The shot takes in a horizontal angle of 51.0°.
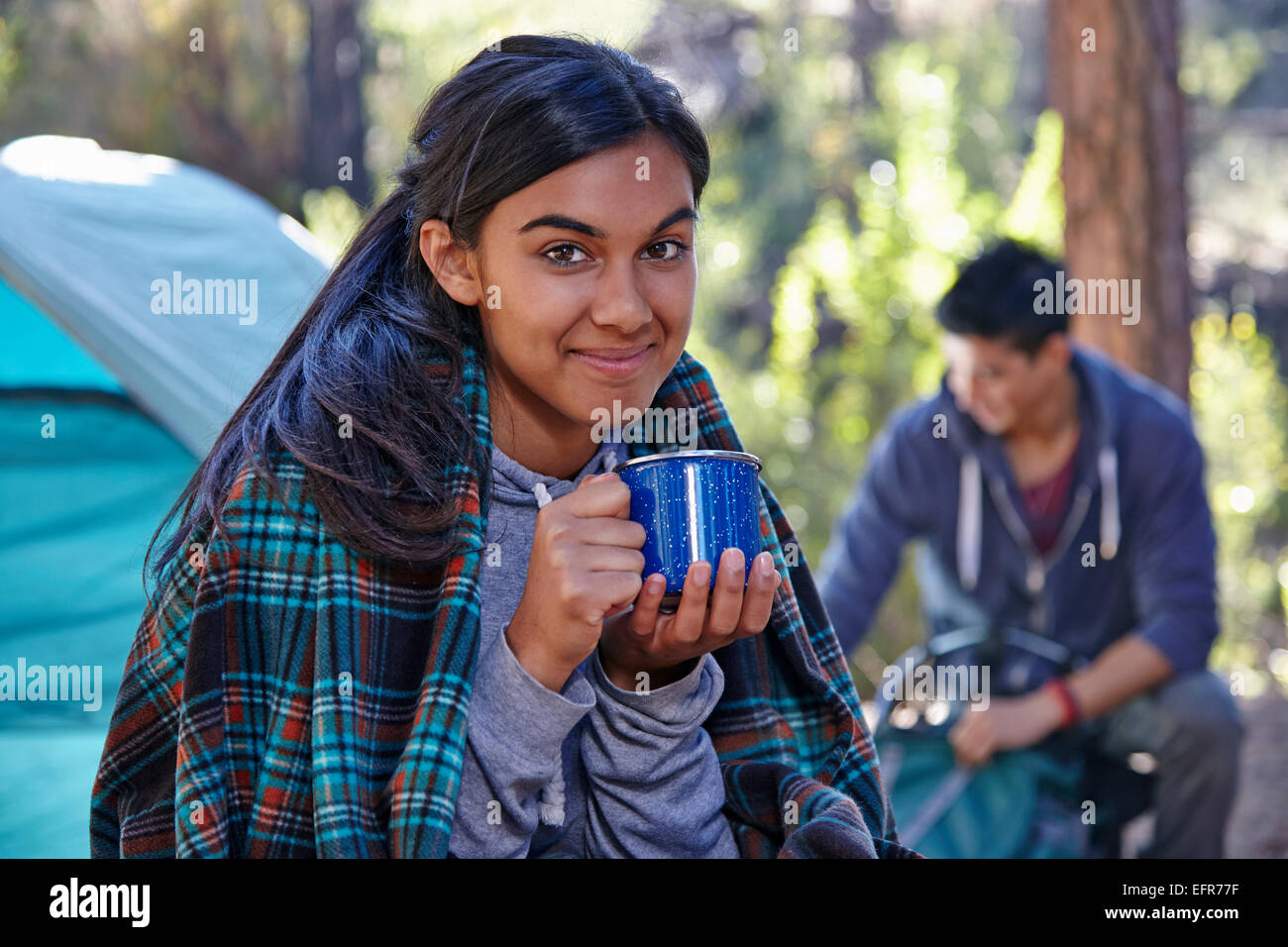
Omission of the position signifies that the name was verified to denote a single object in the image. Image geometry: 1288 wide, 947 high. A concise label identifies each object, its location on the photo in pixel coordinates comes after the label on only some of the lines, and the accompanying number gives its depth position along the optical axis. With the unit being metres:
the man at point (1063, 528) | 3.35
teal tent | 2.39
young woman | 1.44
